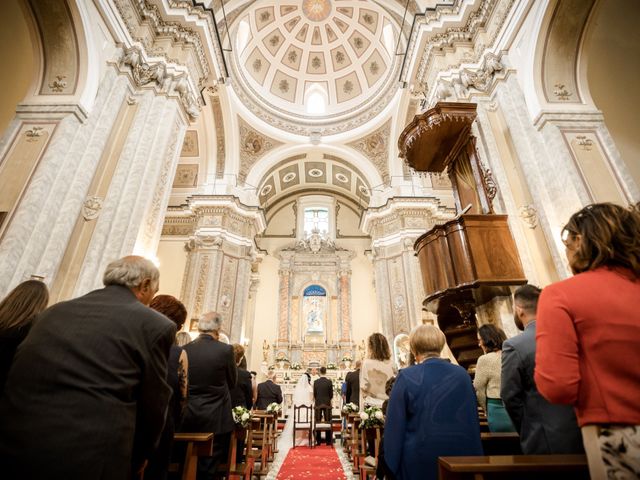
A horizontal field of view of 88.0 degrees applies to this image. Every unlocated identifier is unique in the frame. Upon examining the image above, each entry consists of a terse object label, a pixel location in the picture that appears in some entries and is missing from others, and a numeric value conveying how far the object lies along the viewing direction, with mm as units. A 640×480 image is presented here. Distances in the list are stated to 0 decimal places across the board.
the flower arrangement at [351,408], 4871
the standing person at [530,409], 1457
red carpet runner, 4215
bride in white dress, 6822
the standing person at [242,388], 3832
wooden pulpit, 3725
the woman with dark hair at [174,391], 1610
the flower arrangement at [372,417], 3018
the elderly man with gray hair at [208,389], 2457
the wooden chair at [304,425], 6169
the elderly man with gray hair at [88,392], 1027
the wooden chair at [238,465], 2843
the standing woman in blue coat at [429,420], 1593
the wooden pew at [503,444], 2008
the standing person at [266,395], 6562
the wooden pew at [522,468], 1134
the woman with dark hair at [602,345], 954
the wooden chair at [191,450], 1948
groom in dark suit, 6629
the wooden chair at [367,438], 2964
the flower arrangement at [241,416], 3325
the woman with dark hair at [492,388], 2295
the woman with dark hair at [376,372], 3547
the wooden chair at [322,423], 6254
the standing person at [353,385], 5082
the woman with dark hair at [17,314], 1437
